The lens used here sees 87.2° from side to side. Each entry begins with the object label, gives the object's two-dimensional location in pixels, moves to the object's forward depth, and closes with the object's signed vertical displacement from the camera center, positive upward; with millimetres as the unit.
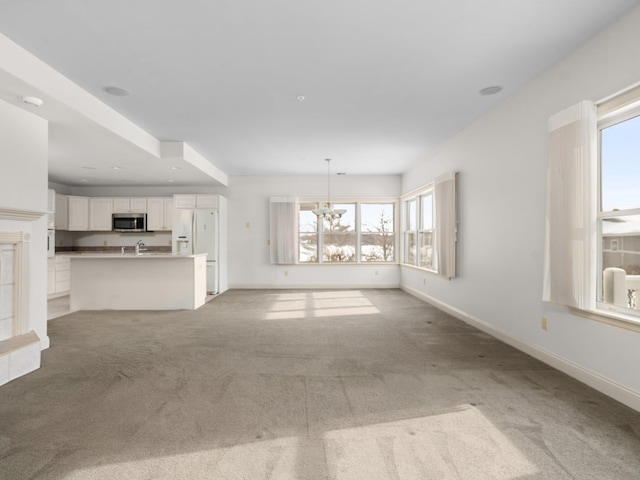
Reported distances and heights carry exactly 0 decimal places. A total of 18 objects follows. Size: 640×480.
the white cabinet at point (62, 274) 7137 -748
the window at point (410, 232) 7413 +172
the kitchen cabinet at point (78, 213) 7734 +616
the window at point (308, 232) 8414 +191
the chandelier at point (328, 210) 6711 +596
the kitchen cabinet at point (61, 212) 7543 +619
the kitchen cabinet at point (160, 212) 7941 +652
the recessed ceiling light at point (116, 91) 3504 +1578
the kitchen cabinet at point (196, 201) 7570 +871
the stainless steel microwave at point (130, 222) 7891 +413
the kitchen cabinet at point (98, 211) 7941 +676
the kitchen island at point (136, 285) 5676 -767
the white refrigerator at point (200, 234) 7449 +124
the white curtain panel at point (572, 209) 2615 +255
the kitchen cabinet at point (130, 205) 7957 +819
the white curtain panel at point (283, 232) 8070 +182
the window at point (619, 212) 2451 +206
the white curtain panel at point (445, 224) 5016 +250
